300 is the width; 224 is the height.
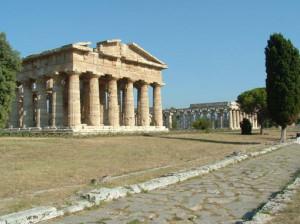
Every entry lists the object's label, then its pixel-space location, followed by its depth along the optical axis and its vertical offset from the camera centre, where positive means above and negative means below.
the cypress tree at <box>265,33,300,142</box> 39.03 +4.59
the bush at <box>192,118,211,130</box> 79.49 +0.97
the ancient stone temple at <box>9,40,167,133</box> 45.66 +5.82
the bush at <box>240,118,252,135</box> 62.25 +0.07
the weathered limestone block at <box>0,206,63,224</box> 7.12 -1.45
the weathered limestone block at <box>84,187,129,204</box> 8.91 -1.39
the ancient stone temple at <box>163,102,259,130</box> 115.88 +4.33
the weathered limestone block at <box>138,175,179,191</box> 10.78 -1.42
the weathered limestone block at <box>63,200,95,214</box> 8.09 -1.48
